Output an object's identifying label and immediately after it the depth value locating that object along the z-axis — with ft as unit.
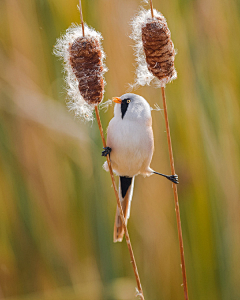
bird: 19.99
